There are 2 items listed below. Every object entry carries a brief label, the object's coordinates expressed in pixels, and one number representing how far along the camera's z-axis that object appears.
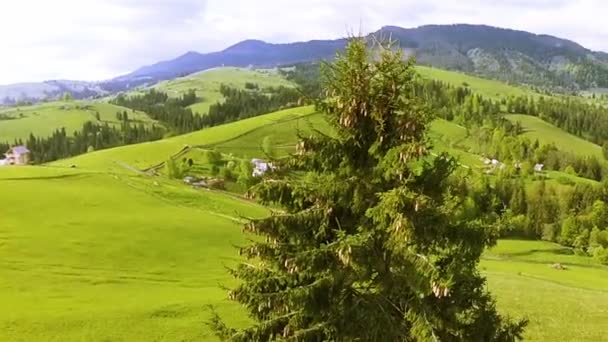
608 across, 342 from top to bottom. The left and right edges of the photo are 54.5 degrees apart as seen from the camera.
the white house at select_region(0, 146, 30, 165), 190.88
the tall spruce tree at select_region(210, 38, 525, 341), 15.12
